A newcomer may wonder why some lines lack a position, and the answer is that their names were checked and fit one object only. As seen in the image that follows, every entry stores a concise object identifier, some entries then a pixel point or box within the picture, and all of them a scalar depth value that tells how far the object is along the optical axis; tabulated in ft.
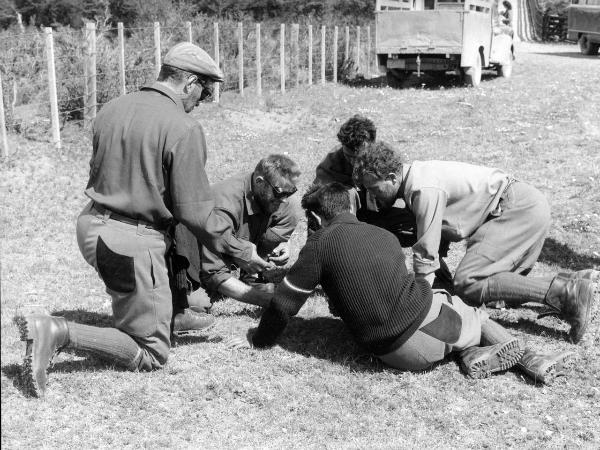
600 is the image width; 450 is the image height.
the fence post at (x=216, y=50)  48.10
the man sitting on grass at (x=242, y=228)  16.78
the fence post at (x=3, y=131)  32.19
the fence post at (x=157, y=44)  42.60
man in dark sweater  14.34
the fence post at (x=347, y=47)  66.54
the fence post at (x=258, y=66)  51.93
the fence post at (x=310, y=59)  59.06
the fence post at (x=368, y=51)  70.69
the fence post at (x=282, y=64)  54.54
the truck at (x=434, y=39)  54.44
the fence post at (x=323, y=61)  60.39
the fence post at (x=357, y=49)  68.40
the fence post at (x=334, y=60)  62.59
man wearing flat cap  13.79
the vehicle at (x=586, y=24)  82.69
